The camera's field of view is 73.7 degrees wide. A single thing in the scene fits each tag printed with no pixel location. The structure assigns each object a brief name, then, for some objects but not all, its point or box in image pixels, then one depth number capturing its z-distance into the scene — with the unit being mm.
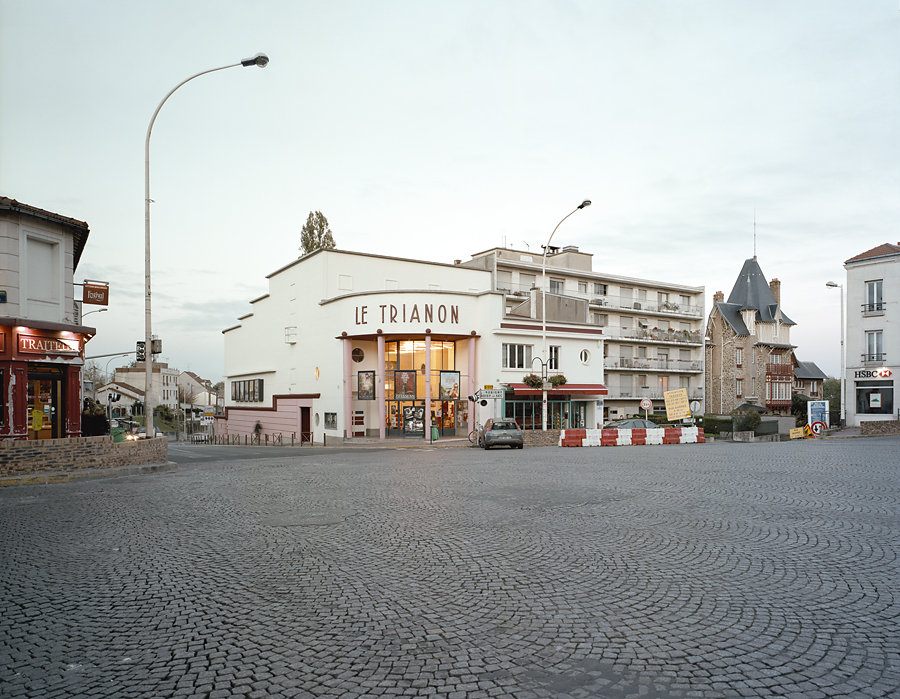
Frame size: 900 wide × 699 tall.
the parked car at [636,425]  30703
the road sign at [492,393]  31203
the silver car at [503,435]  27281
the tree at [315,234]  50406
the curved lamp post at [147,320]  18891
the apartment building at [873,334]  42875
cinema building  36094
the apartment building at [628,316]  50750
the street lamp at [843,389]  38406
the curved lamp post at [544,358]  30808
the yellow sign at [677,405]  29734
